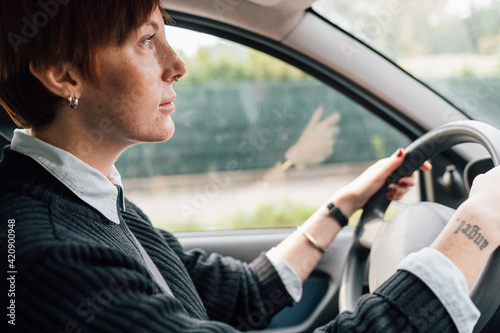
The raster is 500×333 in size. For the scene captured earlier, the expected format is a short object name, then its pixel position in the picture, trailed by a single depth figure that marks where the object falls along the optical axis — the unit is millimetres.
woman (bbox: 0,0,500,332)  712
